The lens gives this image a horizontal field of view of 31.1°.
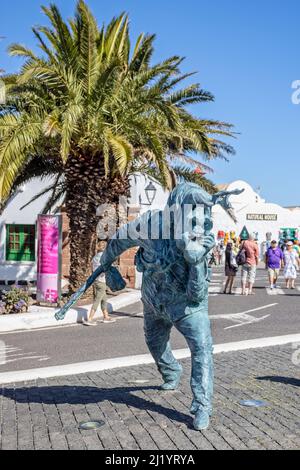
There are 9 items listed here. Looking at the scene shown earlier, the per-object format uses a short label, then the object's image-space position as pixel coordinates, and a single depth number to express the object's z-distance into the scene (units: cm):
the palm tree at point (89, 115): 1138
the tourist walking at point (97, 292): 1034
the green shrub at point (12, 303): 1120
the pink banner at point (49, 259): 1273
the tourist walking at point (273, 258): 1684
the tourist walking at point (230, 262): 1538
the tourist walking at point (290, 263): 1814
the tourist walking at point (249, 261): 1534
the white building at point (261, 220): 4138
